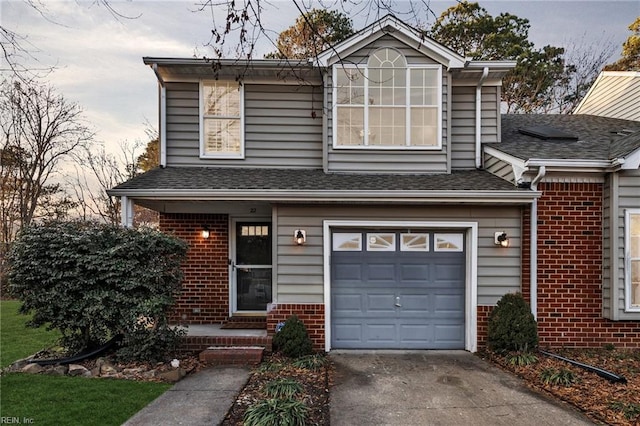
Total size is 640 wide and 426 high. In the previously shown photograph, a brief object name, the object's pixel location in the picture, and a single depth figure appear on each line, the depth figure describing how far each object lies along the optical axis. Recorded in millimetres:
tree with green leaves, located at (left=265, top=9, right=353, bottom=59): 14625
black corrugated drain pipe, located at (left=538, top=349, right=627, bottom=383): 4859
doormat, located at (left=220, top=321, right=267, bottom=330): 6988
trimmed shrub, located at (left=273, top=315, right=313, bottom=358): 5897
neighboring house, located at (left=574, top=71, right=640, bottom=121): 8820
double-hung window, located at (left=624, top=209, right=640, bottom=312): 6047
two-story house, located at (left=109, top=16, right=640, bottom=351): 6191
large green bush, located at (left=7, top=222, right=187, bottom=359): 5125
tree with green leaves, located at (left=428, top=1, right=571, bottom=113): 16266
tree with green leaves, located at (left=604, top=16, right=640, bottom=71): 15086
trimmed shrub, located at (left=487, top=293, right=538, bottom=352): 5871
